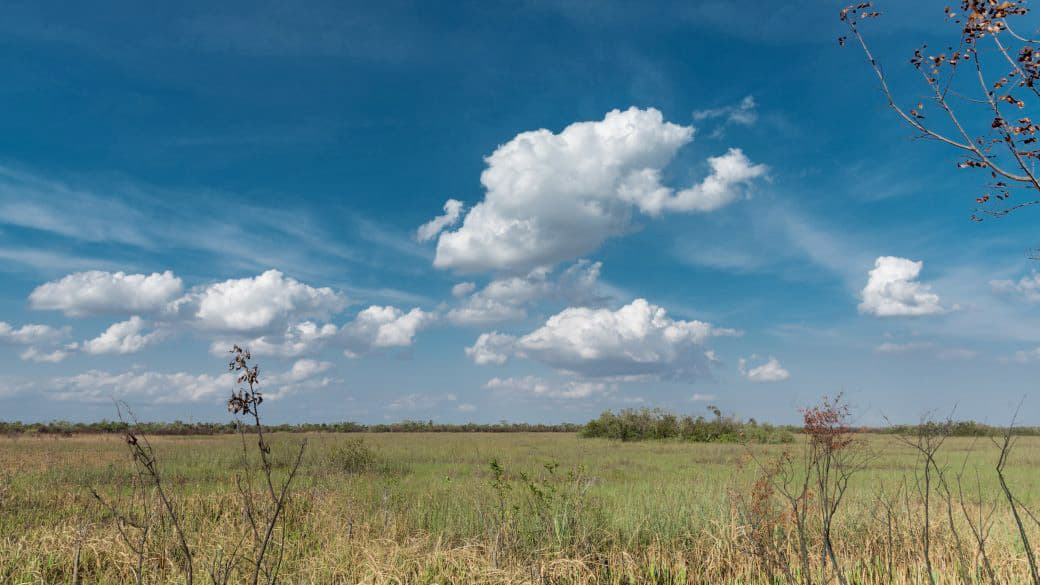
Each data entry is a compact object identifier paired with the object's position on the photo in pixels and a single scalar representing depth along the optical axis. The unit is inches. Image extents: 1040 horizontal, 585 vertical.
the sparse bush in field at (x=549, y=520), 342.3
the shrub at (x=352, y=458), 722.8
